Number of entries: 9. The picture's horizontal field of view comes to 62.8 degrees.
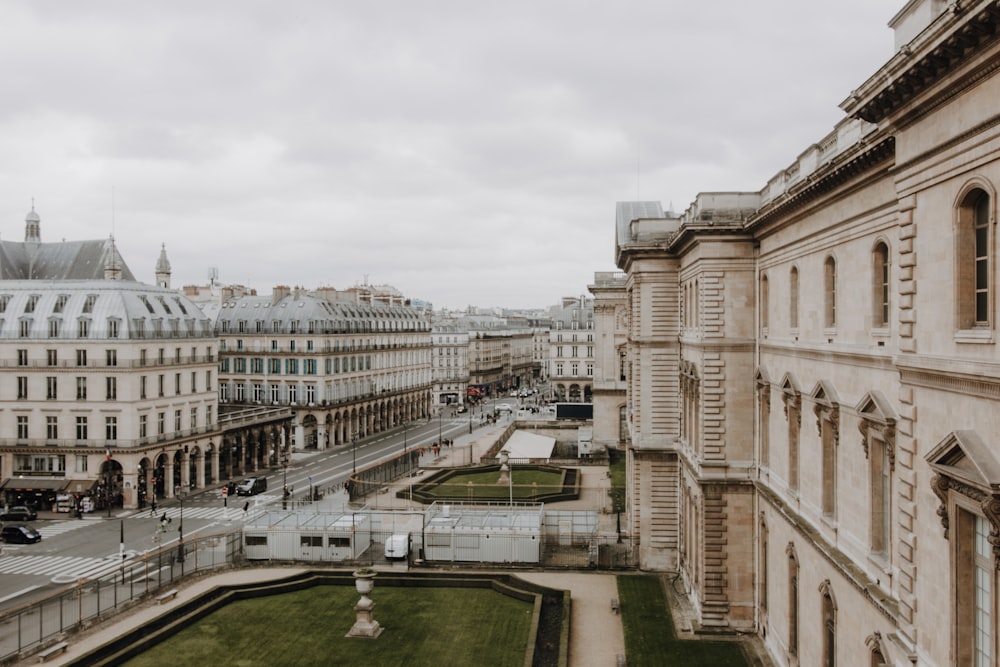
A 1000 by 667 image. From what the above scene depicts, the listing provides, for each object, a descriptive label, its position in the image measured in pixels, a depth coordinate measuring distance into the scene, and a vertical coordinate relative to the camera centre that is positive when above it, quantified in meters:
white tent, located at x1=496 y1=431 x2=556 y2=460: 79.06 -10.95
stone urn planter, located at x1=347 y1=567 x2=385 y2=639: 33.59 -11.11
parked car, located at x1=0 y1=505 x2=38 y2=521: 56.53 -11.85
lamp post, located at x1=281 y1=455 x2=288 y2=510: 58.16 -11.64
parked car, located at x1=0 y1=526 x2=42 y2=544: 50.28 -11.85
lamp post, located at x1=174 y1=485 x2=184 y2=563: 43.31 -11.16
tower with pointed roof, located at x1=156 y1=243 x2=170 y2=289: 85.50 +7.36
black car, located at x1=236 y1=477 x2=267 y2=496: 65.44 -11.82
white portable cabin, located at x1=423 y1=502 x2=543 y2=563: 43.28 -10.75
